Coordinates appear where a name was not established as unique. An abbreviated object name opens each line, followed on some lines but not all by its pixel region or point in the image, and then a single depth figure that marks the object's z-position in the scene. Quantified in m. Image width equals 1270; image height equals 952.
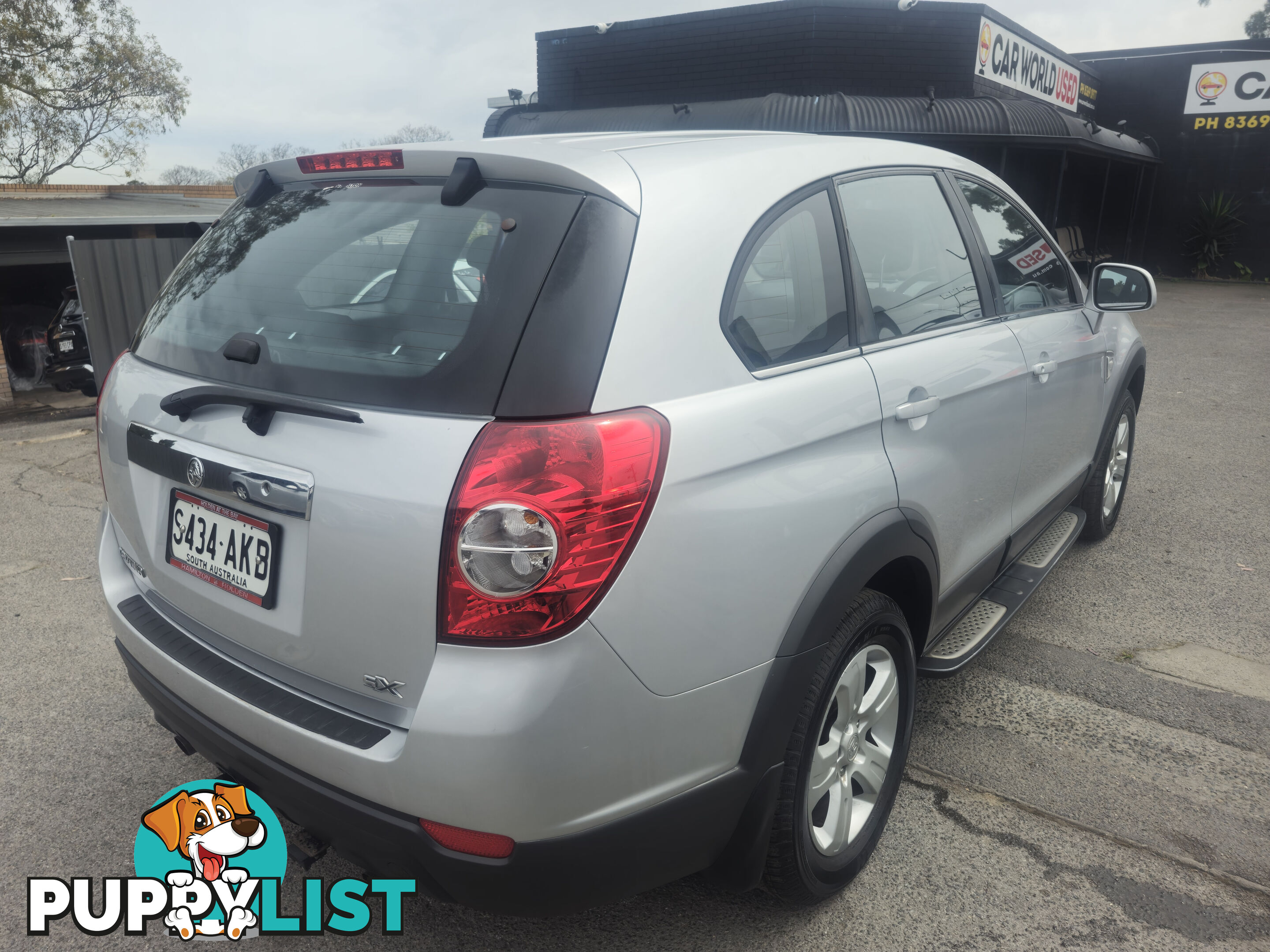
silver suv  1.51
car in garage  10.37
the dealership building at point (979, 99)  15.23
